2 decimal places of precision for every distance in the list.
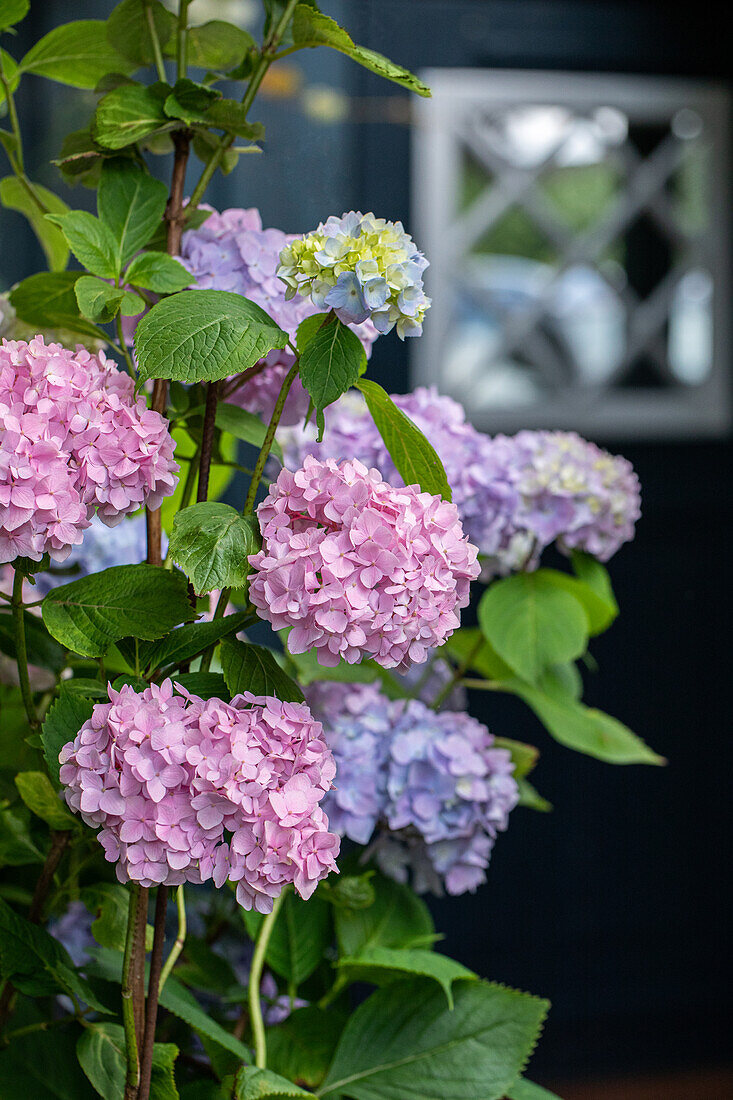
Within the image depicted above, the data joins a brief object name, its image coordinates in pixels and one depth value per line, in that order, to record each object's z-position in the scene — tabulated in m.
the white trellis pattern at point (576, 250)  5.58
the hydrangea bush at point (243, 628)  1.84
